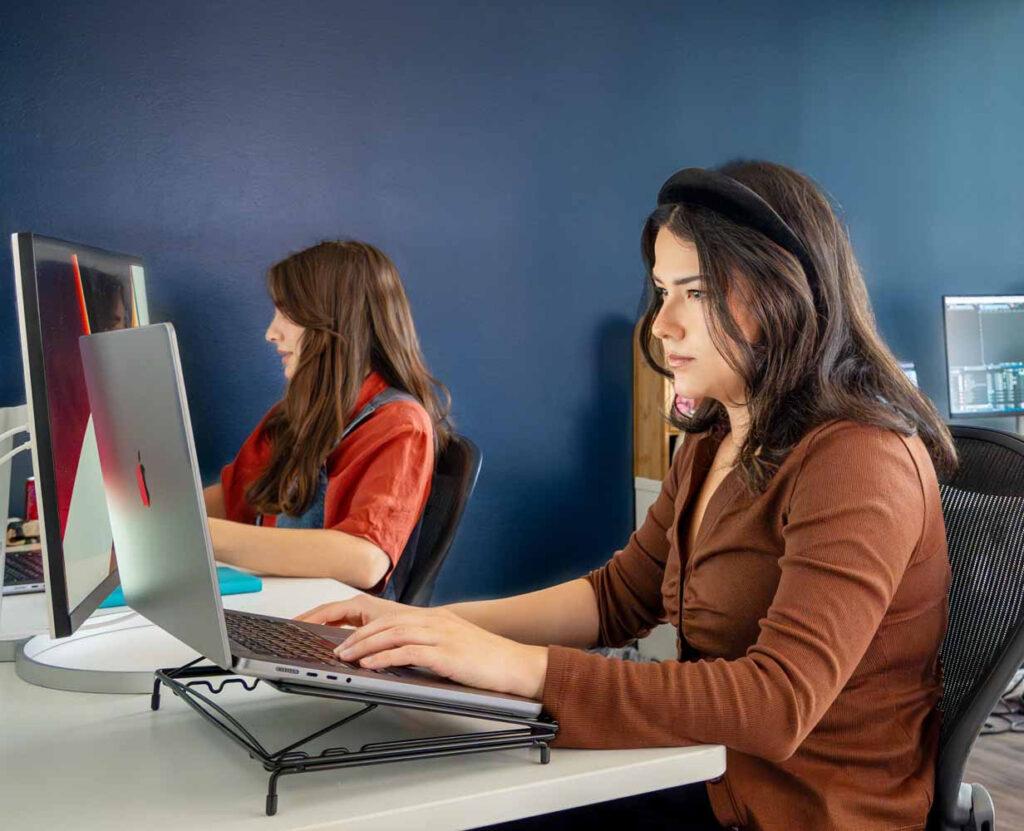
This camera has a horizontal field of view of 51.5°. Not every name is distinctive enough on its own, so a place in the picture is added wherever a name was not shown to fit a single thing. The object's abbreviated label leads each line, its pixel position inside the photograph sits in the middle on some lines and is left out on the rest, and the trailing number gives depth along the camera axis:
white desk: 0.76
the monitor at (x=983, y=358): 3.73
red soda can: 2.11
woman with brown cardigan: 0.90
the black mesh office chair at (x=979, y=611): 1.07
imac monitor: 0.87
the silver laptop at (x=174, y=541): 0.79
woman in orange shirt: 1.90
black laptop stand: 0.78
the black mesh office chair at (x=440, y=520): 1.87
